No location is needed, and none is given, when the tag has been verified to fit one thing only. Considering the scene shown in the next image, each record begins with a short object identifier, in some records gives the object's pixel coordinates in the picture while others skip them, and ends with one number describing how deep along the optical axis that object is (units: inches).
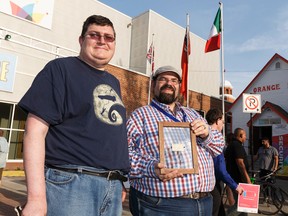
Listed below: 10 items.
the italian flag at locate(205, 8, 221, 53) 573.1
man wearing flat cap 93.5
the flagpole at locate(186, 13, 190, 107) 567.9
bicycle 307.8
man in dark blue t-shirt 62.3
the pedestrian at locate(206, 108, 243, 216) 167.3
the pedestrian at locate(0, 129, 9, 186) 332.9
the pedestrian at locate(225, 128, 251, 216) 226.2
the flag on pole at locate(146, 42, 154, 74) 732.8
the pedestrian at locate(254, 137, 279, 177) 378.3
